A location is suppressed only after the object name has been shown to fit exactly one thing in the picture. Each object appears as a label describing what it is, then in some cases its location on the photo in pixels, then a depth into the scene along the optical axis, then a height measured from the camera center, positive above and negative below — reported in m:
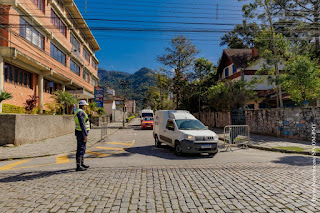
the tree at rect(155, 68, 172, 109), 31.92 +5.51
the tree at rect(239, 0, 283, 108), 18.55 +8.87
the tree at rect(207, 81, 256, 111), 20.38 +1.90
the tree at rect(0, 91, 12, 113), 12.49 +1.22
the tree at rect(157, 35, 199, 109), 30.28 +7.90
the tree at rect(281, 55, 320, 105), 14.98 +2.36
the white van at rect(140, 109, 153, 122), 32.53 +0.22
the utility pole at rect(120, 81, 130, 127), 46.43 +6.79
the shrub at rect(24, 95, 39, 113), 17.02 +0.86
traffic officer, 6.16 -0.57
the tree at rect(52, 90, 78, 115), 20.08 +1.63
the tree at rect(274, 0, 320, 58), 19.33 +8.68
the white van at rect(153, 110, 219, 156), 8.28 -0.83
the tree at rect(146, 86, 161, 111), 65.64 +6.00
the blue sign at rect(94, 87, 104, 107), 32.97 +2.99
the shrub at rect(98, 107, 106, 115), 34.74 +0.64
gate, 19.53 -0.31
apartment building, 15.78 +6.28
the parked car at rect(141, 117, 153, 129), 25.59 -1.15
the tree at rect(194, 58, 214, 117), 32.22 +7.12
